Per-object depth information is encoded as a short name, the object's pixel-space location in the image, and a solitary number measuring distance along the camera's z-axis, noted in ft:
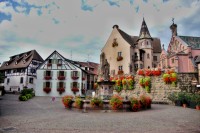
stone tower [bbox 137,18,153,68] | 131.34
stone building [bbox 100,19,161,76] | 126.31
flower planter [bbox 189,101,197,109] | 52.19
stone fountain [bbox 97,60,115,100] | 50.91
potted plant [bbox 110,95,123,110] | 43.11
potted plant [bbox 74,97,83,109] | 46.43
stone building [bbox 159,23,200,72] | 102.53
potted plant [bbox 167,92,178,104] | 62.78
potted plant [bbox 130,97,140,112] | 44.70
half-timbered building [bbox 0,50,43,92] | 137.42
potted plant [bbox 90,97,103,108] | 43.88
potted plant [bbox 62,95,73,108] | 50.86
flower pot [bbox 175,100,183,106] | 59.72
